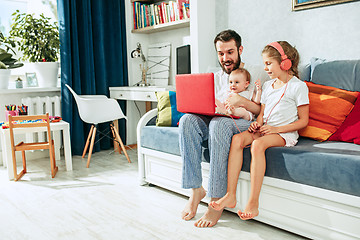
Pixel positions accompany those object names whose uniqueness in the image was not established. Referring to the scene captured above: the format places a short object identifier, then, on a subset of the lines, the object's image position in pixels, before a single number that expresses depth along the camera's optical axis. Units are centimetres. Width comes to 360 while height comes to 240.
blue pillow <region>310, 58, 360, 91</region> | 184
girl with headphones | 163
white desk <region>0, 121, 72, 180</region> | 266
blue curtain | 332
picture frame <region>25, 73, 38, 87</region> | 342
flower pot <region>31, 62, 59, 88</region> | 335
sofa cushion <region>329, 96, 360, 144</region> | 169
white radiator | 322
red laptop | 168
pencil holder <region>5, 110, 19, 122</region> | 296
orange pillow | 176
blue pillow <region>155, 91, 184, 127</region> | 231
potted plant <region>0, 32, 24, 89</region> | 314
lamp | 361
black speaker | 308
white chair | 300
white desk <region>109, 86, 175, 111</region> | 316
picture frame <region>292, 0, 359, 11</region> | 221
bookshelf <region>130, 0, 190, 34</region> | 314
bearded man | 172
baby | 185
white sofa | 139
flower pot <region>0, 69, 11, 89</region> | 312
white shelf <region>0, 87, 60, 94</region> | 316
